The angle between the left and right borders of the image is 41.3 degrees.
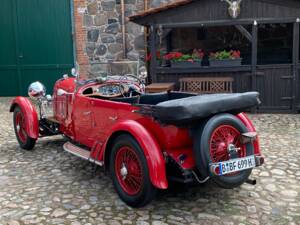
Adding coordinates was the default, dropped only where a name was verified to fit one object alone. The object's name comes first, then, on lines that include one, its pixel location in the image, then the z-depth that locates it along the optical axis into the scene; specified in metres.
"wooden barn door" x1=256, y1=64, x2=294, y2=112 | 8.05
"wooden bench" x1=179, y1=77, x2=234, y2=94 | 8.14
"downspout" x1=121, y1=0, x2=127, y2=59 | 10.39
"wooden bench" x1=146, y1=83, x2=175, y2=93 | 7.64
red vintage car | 3.20
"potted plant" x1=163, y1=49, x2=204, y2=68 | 8.37
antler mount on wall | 7.82
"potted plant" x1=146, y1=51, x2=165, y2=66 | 8.83
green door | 10.48
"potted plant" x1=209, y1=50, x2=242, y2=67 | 8.18
